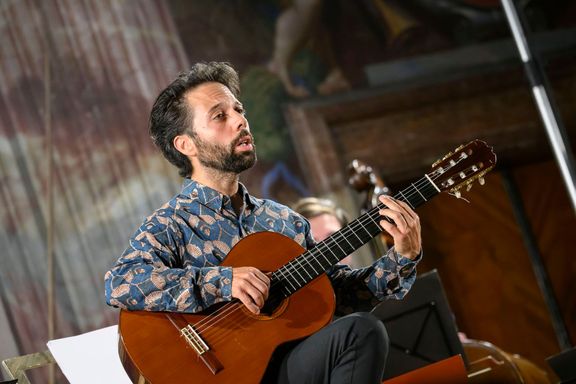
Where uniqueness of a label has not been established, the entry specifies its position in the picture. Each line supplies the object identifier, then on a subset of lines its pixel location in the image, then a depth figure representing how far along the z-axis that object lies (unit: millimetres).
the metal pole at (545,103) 8925
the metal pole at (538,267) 13135
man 4256
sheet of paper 4993
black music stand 7050
